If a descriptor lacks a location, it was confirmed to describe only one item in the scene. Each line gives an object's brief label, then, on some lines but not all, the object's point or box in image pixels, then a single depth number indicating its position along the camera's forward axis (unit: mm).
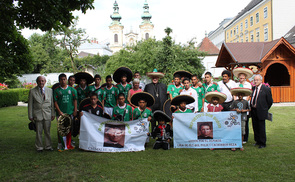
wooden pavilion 18234
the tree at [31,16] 6734
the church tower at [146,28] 126312
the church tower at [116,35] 126244
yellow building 40594
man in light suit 6609
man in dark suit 6750
